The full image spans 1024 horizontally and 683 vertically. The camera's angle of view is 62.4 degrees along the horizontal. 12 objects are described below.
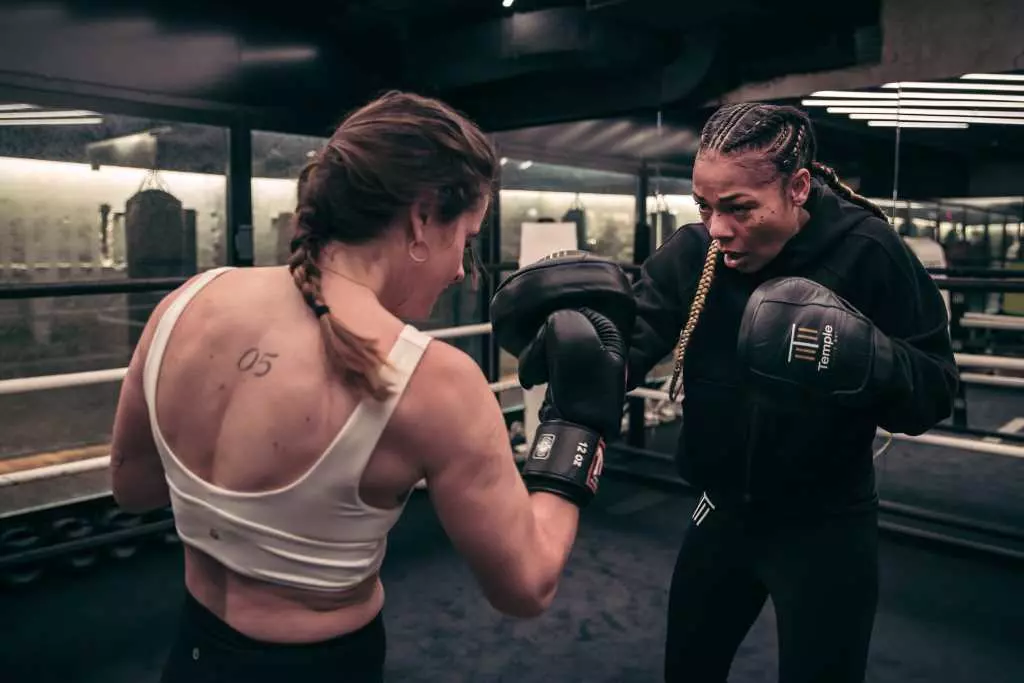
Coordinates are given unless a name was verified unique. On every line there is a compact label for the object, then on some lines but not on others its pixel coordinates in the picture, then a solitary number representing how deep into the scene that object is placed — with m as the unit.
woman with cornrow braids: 1.23
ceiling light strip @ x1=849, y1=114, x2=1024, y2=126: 3.46
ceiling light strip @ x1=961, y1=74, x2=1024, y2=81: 3.15
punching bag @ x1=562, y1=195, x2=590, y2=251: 5.15
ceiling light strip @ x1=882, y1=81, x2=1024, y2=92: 3.27
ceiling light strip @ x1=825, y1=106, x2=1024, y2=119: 3.44
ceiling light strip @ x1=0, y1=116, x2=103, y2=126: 3.04
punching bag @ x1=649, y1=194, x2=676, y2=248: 4.46
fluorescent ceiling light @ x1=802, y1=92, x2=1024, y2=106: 3.36
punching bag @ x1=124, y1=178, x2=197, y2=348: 3.66
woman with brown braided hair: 0.76
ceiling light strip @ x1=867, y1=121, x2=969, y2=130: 3.52
